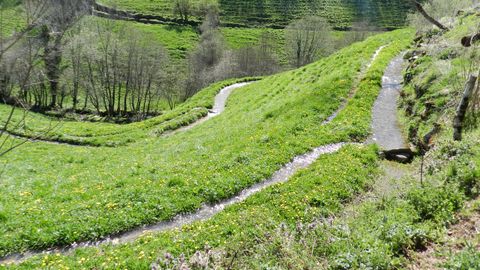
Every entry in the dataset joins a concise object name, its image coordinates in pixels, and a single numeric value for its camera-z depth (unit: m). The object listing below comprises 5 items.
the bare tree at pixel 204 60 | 84.72
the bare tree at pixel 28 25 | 6.32
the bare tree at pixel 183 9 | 121.94
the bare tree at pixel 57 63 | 45.02
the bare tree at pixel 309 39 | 86.88
